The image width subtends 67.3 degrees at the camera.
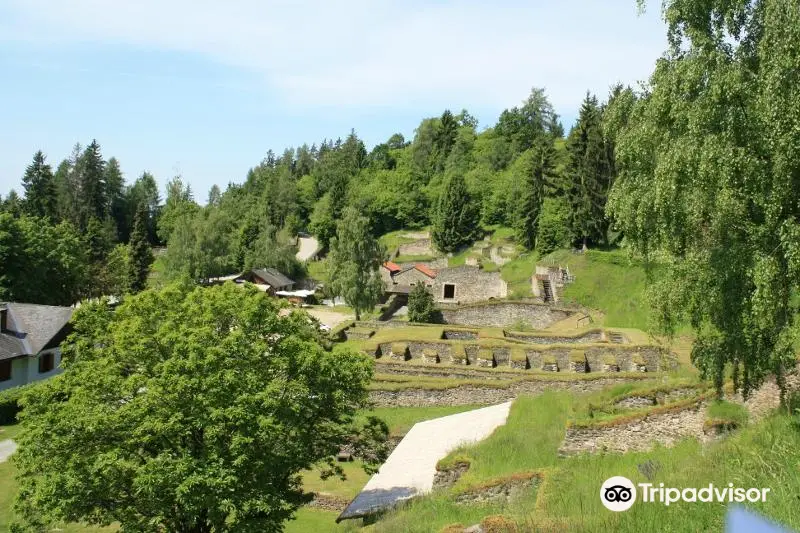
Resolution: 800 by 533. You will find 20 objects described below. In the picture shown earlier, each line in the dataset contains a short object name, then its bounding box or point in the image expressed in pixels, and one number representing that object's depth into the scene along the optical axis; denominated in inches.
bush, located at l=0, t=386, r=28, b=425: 1094.4
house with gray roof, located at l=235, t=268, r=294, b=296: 2529.5
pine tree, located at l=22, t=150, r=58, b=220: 3115.2
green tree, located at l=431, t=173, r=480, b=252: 2679.6
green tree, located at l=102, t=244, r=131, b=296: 2399.1
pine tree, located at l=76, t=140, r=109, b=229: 3592.5
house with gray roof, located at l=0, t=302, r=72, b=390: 1259.8
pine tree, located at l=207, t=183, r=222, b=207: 5006.9
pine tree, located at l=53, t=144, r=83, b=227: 3403.1
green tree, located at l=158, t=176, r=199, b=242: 3489.2
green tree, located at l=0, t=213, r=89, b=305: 1715.1
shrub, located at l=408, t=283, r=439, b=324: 1742.1
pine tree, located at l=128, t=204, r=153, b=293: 2361.0
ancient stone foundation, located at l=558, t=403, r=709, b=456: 577.3
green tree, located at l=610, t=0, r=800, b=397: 402.9
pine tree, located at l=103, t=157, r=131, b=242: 3828.7
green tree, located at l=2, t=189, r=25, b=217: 2900.3
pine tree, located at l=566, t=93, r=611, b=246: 1968.5
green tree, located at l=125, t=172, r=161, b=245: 3932.1
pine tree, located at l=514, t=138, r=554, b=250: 2337.6
